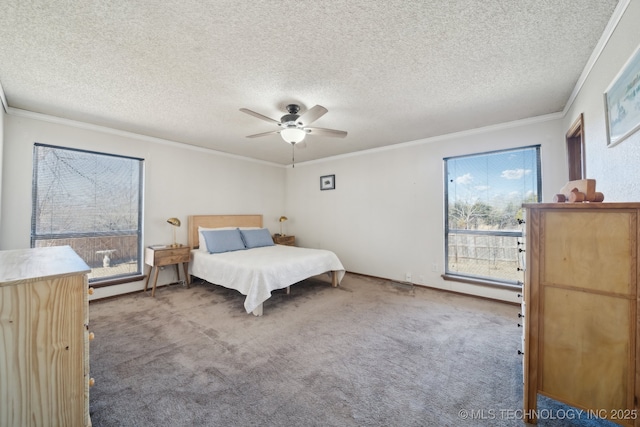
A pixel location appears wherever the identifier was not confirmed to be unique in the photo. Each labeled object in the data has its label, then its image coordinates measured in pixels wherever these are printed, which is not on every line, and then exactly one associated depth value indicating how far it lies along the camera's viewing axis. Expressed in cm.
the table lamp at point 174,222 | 393
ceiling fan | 268
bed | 299
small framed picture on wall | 523
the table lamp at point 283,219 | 558
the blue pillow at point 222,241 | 399
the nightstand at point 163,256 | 364
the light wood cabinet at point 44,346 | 104
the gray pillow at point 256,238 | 448
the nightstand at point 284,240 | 549
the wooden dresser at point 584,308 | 120
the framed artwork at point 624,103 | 132
